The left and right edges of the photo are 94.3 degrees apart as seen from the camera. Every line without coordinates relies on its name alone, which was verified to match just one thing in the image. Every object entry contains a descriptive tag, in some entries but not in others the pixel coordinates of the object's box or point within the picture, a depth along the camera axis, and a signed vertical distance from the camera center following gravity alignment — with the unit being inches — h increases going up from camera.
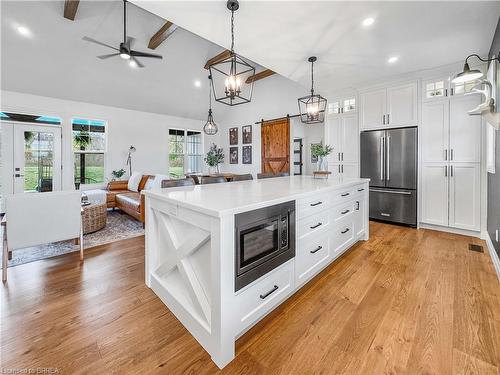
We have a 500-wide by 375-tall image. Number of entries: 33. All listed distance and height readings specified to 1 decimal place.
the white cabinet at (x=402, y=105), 154.3 +53.4
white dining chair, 89.0 -14.5
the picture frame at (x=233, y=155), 325.1 +40.9
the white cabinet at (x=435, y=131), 144.0 +33.3
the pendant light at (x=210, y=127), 173.8 +42.8
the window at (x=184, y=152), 309.7 +45.1
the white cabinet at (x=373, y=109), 167.2 +55.0
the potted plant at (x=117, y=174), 250.8 +11.4
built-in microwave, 54.2 -15.0
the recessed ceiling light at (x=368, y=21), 100.4 +71.4
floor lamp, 265.1 +30.3
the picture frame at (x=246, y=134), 302.8 +66.6
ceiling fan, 140.1 +82.8
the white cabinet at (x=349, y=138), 181.8 +36.2
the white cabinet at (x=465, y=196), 135.6 -7.7
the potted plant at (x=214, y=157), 312.3 +36.6
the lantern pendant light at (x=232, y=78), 83.9 +41.5
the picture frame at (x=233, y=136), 321.4 +67.2
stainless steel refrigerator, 156.3 +8.3
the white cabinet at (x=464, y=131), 133.7 +30.6
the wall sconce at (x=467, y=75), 84.8 +40.2
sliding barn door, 264.2 +45.4
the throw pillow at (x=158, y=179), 182.4 +4.2
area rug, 110.0 -32.2
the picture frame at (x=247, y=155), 306.7 +39.2
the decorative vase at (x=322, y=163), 125.0 +11.1
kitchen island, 51.4 -19.0
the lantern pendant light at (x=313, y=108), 129.5 +42.7
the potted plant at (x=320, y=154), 121.4 +15.6
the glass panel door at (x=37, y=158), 210.5 +25.1
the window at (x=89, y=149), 239.5 +37.6
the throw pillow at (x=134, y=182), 230.0 +2.4
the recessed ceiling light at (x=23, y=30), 161.2 +108.6
